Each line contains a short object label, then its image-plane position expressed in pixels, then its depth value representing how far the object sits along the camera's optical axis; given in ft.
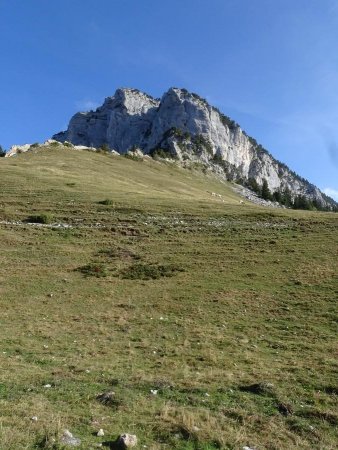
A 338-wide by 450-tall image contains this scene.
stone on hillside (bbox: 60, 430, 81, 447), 34.81
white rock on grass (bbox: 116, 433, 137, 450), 34.96
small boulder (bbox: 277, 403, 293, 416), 44.81
